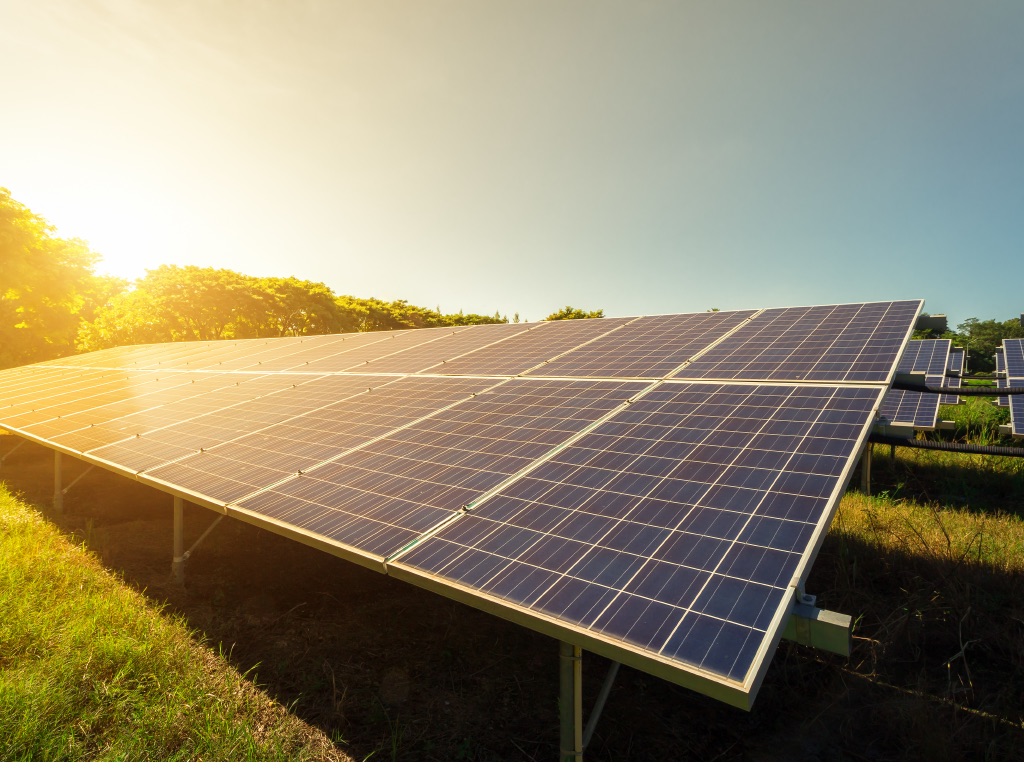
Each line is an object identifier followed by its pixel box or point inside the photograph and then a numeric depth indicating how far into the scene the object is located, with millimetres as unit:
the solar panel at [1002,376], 15023
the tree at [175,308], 43469
